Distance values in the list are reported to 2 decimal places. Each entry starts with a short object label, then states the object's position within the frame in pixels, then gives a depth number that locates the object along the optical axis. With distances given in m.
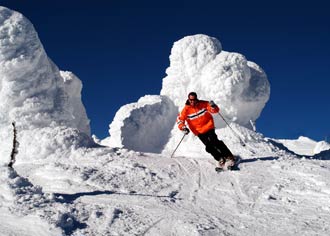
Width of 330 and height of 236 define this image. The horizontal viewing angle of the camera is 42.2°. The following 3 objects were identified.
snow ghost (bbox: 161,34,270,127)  33.01
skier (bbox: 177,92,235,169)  12.20
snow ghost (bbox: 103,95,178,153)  34.69
